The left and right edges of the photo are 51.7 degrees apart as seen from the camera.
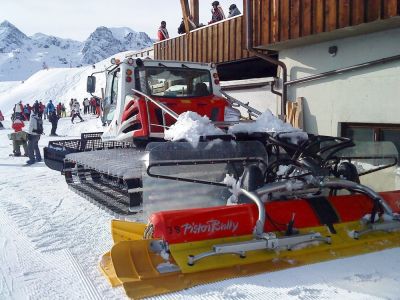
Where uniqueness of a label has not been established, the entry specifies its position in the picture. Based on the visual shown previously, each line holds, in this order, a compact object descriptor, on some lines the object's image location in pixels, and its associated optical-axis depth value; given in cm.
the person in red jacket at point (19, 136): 1209
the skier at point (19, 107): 1902
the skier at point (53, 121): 1866
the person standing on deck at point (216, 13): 1143
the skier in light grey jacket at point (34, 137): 1114
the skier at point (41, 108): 2822
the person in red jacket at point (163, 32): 1343
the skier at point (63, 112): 3231
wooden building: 619
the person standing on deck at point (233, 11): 1058
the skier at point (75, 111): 2552
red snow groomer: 541
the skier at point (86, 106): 3169
